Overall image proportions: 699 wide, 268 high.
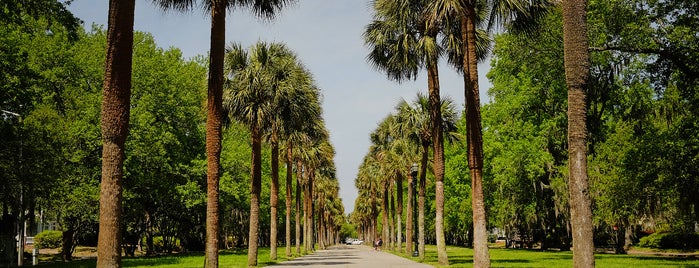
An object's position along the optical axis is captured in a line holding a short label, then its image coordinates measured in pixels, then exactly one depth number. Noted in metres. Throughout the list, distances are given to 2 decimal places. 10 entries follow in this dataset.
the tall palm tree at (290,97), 29.32
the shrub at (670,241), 44.34
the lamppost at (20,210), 25.73
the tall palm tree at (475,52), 18.56
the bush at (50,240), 56.28
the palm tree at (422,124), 33.16
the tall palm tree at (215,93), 17.81
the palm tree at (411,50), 24.34
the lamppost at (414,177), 34.41
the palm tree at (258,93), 27.72
